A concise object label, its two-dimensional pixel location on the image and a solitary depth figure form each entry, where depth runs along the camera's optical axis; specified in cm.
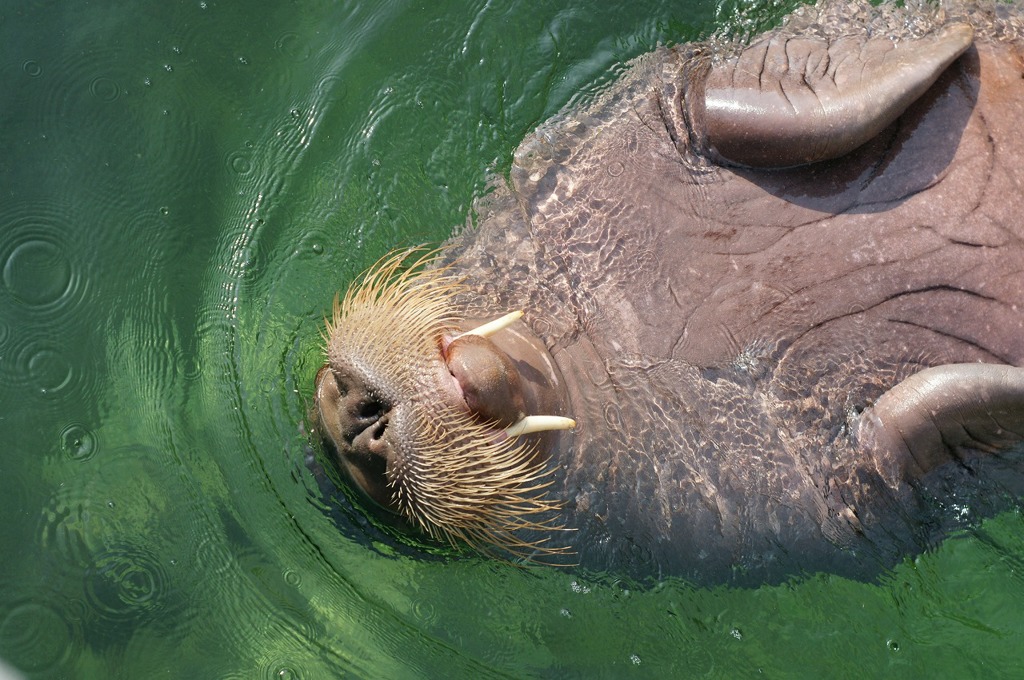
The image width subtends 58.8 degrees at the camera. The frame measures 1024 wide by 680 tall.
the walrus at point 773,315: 443
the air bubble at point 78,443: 546
